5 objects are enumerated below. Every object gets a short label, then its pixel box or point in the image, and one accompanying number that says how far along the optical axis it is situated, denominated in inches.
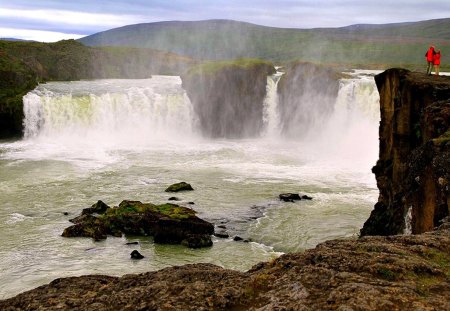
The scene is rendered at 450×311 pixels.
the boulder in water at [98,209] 1061.8
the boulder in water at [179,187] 1286.9
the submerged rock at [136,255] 827.4
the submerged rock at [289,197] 1193.5
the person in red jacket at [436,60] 1006.4
